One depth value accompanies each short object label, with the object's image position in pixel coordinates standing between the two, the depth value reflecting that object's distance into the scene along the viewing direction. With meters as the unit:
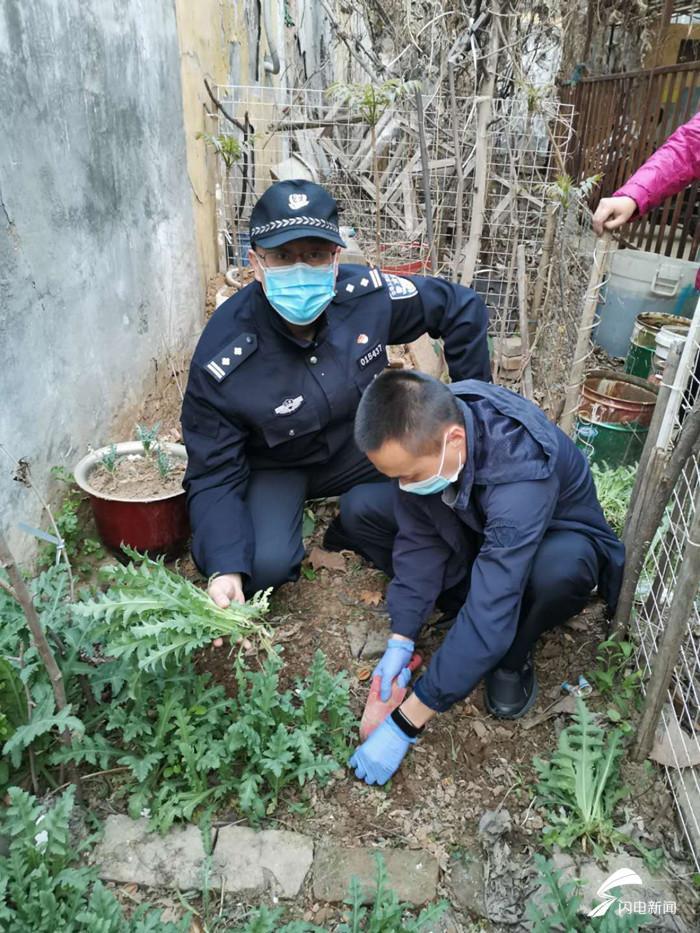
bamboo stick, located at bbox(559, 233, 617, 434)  2.79
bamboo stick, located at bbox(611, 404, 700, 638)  2.16
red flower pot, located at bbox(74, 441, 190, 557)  3.02
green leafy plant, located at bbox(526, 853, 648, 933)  1.64
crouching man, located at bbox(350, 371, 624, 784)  2.01
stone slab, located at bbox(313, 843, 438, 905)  1.93
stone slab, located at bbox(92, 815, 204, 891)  1.95
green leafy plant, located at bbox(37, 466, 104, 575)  3.05
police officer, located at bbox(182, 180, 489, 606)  2.59
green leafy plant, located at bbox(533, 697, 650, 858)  2.04
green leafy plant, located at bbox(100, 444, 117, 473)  3.21
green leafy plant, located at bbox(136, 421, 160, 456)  3.36
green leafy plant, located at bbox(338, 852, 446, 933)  1.73
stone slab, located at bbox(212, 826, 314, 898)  1.95
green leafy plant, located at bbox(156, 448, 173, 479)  3.21
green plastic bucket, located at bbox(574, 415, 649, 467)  4.10
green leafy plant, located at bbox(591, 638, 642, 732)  2.41
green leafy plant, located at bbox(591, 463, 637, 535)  3.54
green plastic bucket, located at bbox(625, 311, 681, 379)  5.13
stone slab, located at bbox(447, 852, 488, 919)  1.93
